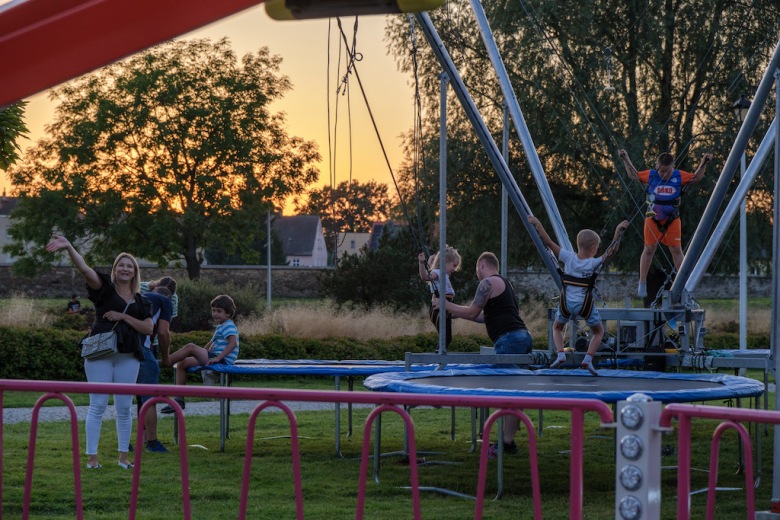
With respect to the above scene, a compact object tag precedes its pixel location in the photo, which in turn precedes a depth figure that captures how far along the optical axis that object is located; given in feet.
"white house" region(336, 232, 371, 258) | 289.86
